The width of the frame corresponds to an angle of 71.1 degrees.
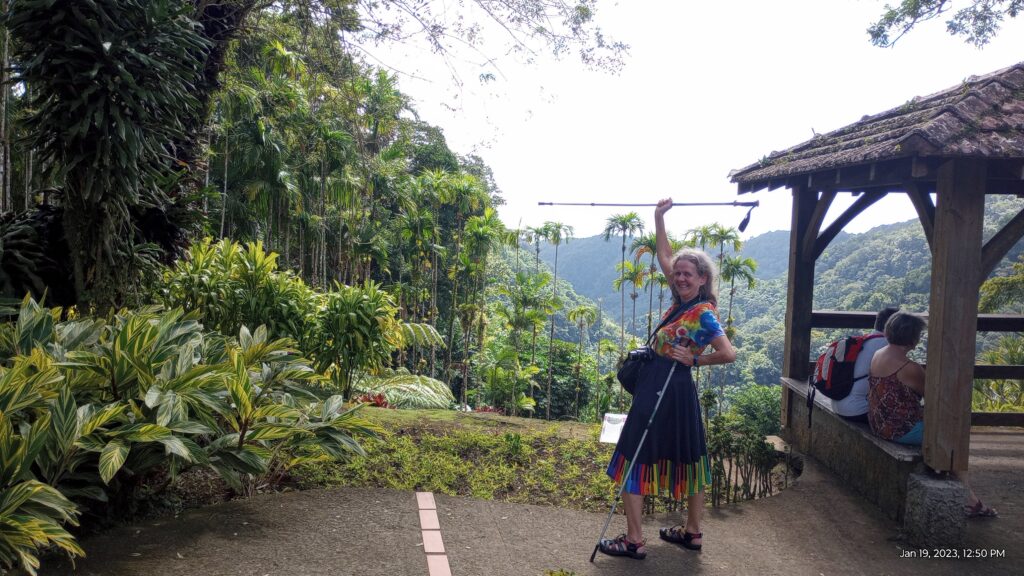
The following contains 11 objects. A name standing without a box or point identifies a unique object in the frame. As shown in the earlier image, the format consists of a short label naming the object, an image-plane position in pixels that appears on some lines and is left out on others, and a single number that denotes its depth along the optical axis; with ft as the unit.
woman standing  12.21
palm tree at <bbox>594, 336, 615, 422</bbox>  79.25
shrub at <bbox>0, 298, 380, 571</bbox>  9.92
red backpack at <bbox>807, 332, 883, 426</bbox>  18.19
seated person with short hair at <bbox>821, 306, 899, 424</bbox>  17.95
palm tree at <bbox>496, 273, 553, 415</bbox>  76.02
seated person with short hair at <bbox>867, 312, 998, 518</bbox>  15.90
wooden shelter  13.43
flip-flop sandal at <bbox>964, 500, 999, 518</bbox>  15.92
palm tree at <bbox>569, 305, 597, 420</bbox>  78.18
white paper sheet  16.89
